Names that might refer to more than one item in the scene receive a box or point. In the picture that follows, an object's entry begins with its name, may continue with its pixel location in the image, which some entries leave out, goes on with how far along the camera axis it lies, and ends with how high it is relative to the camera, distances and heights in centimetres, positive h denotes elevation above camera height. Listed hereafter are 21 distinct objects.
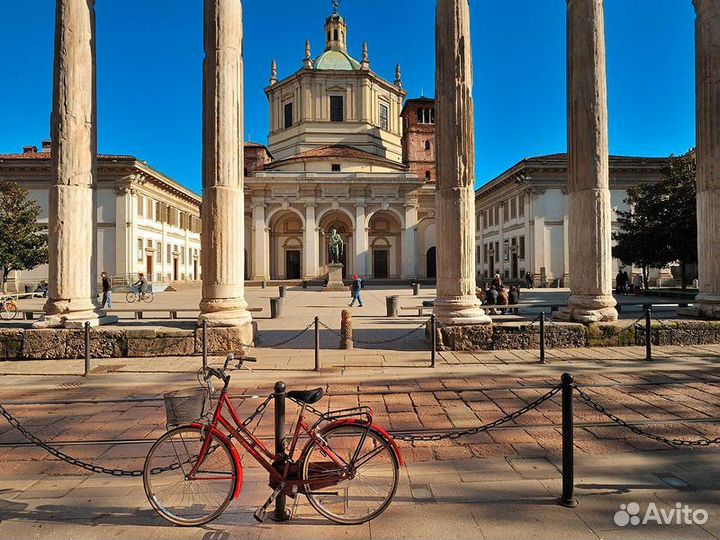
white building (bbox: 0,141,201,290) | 3381 +586
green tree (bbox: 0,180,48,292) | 2539 +261
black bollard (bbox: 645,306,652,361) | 812 -122
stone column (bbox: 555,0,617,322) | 949 +251
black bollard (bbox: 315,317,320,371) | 774 -137
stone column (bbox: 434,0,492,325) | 928 +227
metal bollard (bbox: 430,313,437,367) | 782 -125
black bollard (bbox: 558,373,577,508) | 321 -124
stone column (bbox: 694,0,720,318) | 986 +282
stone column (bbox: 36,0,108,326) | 901 +204
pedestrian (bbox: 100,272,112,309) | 1953 -46
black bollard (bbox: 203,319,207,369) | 791 -116
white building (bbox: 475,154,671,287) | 3581 +593
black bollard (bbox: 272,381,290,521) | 303 -110
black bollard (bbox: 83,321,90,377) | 749 -126
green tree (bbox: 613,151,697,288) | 2353 +281
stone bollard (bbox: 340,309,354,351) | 953 -122
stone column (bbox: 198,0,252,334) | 894 +224
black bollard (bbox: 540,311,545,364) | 801 -128
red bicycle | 304 -133
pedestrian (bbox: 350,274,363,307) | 2041 -61
